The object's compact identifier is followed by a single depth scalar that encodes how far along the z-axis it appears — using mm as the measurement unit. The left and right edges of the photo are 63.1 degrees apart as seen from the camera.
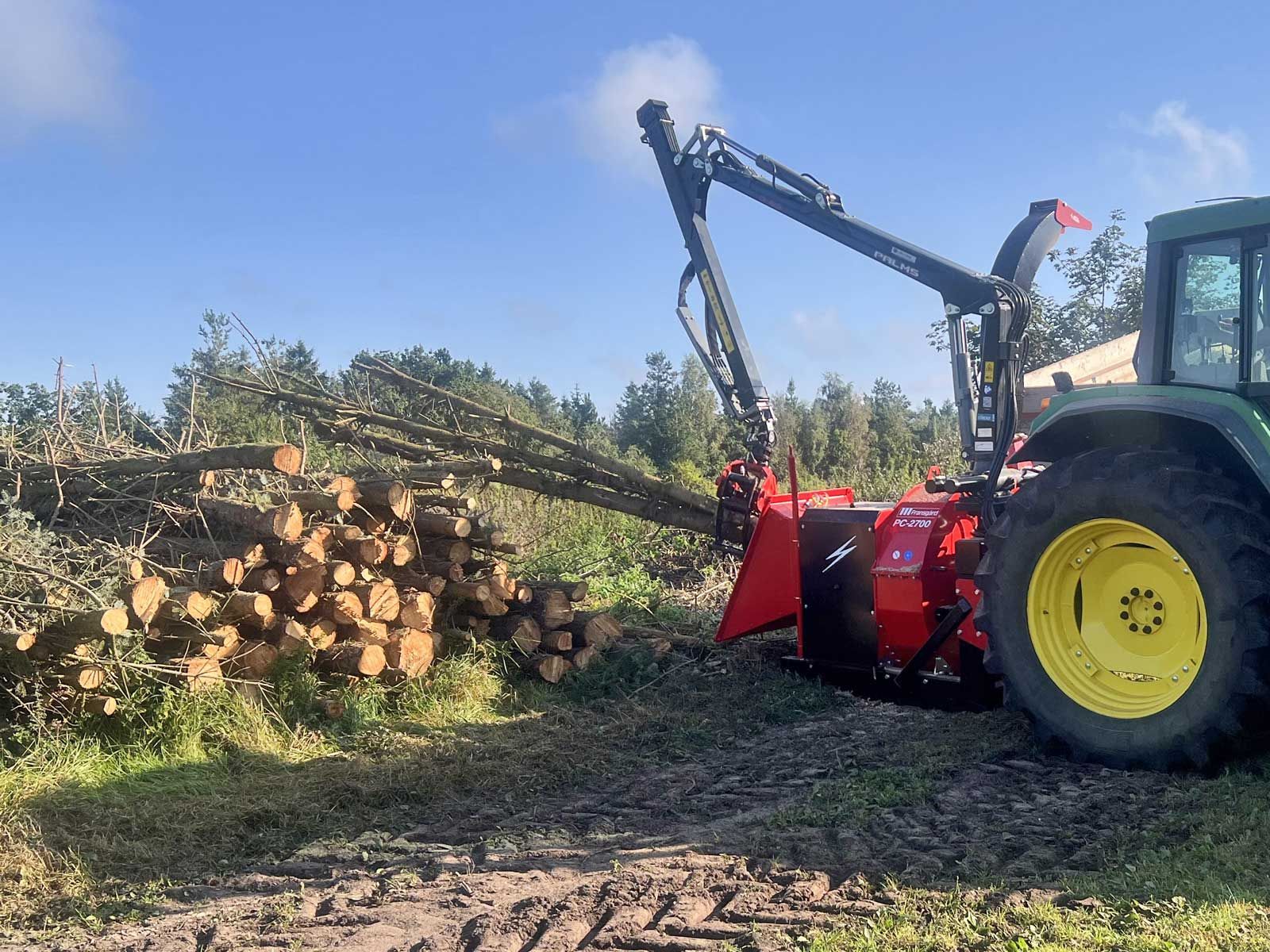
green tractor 4082
